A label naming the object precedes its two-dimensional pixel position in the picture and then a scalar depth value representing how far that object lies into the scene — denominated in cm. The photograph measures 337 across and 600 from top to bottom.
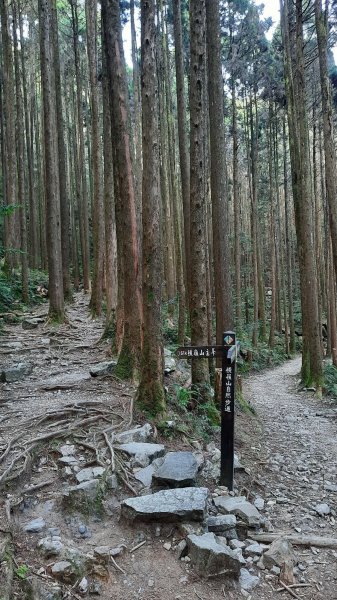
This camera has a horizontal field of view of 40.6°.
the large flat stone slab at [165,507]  365
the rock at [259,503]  458
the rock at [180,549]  342
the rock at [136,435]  495
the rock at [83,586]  295
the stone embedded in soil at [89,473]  407
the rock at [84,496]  376
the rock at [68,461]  435
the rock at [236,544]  364
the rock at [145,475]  429
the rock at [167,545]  348
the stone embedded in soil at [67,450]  453
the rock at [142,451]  463
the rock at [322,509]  459
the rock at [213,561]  326
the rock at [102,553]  324
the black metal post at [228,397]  450
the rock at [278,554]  350
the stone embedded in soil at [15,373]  733
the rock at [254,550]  361
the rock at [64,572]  300
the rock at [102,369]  725
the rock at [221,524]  377
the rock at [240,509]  403
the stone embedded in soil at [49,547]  317
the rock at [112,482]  409
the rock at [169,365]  768
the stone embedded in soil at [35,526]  339
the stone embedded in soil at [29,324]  1157
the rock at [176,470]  416
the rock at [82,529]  352
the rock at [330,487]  523
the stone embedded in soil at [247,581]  325
